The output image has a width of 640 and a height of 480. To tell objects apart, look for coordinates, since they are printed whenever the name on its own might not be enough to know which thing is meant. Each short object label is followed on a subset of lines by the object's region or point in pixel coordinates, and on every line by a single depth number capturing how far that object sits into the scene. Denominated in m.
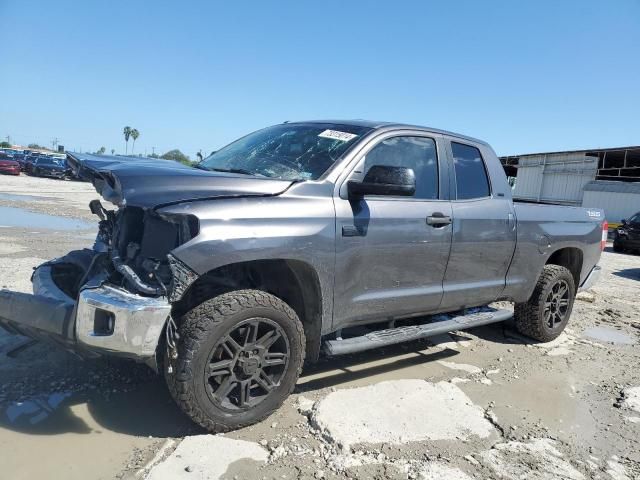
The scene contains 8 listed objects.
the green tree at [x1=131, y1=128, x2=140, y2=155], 128.25
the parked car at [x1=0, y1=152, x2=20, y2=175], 34.09
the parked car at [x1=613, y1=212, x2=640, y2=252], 16.89
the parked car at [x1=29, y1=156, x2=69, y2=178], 36.56
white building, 26.28
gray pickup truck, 2.88
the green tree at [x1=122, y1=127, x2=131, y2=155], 125.75
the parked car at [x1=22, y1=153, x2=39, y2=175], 37.81
